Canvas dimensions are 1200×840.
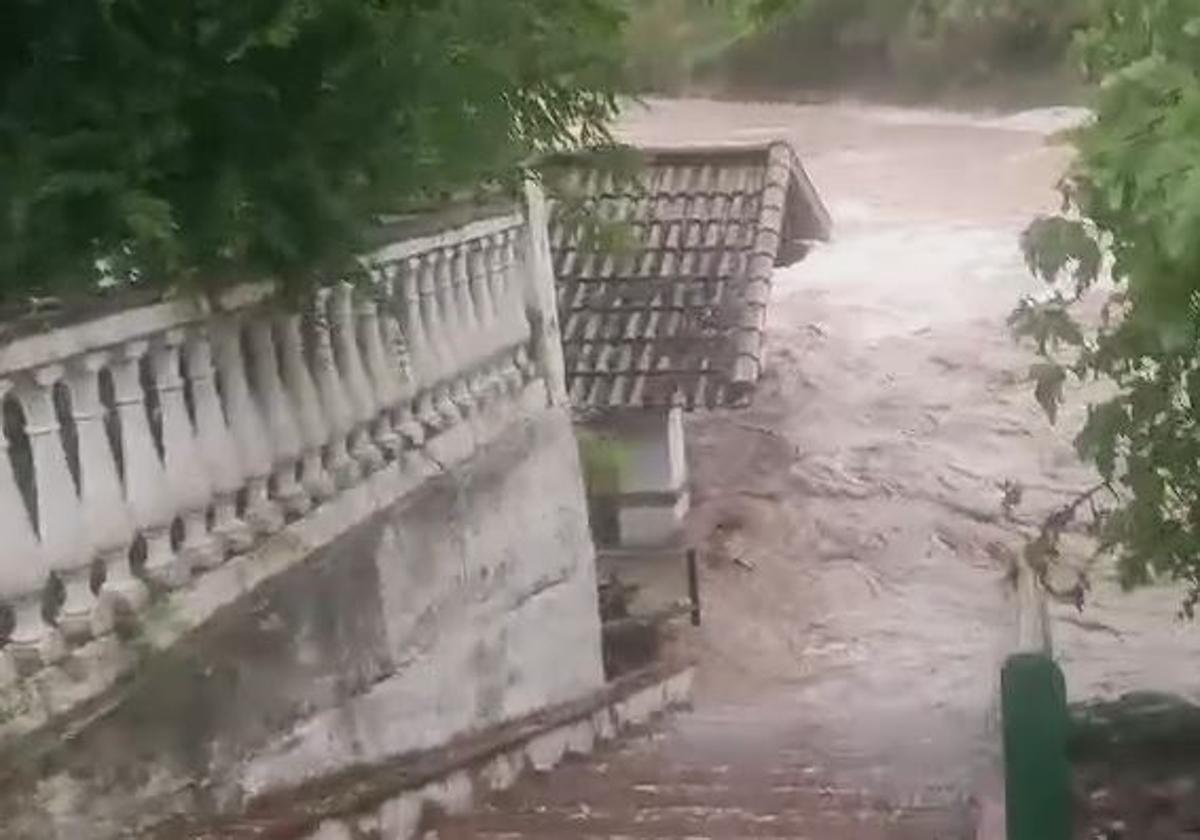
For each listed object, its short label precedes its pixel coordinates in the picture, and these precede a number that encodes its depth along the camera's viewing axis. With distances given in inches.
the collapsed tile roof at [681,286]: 368.2
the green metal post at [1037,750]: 117.9
